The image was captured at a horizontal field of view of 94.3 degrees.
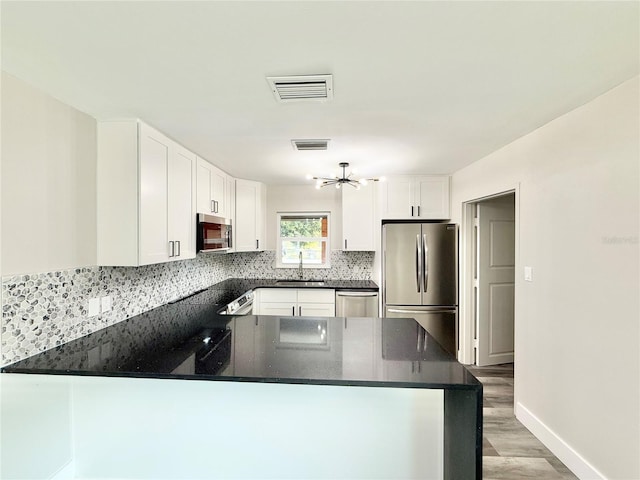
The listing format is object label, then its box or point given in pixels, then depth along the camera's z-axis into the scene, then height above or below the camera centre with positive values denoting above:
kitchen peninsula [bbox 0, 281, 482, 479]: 1.50 -0.96
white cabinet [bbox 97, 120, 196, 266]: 1.99 +0.32
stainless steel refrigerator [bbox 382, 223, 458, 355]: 3.69 -0.49
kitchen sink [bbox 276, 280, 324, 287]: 4.07 -0.61
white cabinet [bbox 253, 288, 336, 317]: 3.98 -0.83
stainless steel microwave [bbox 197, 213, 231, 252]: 2.85 +0.07
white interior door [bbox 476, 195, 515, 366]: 3.58 -0.46
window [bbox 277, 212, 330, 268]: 4.62 +0.02
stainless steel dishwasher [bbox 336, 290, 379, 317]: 3.91 -0.84
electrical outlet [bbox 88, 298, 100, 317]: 1.93 -0.44
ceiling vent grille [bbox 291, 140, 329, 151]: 2.49 +0.83
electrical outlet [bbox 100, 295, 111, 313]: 2.04 -0.44
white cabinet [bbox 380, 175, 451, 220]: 3.92 +0.59
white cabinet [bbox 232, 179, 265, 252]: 4.02 +0.32
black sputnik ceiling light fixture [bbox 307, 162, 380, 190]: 3.05 +0.61
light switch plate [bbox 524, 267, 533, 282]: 2.37 -0.27
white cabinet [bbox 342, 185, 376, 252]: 4.12 +0.32
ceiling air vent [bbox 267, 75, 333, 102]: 1.52 +0.82
